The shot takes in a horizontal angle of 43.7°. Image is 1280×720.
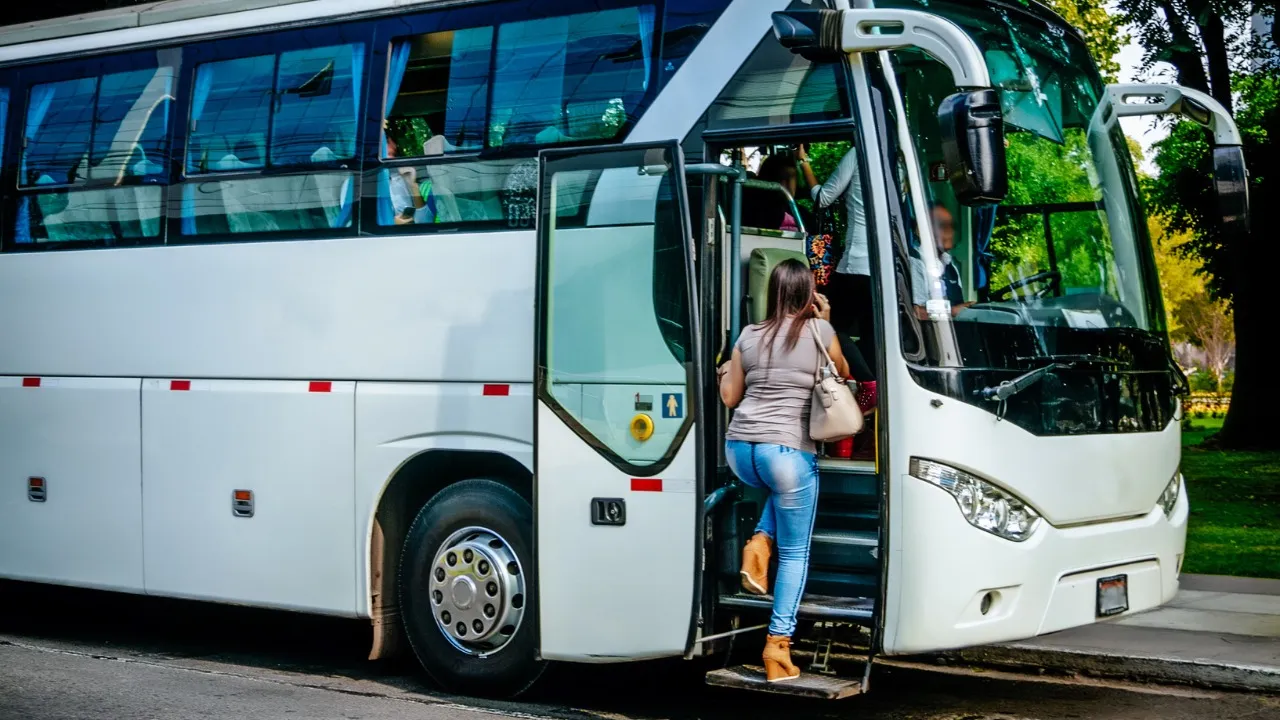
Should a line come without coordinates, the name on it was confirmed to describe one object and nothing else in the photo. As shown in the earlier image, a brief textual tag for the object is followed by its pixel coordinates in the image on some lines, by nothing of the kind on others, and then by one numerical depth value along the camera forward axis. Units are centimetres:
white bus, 692
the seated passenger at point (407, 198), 845
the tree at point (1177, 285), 6400
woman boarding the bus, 716
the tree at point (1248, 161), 1798
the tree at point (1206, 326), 7094
